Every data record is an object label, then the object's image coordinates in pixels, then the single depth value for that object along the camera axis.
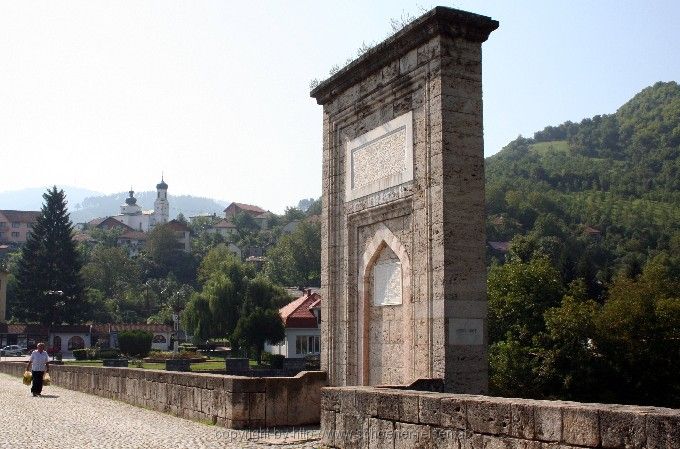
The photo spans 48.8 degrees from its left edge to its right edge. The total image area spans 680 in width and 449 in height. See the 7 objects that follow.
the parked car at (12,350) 63.53
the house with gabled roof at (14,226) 162.50
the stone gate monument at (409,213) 9.75
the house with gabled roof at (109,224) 187.74
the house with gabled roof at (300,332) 59.44
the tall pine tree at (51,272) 73.81
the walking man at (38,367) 17.37
